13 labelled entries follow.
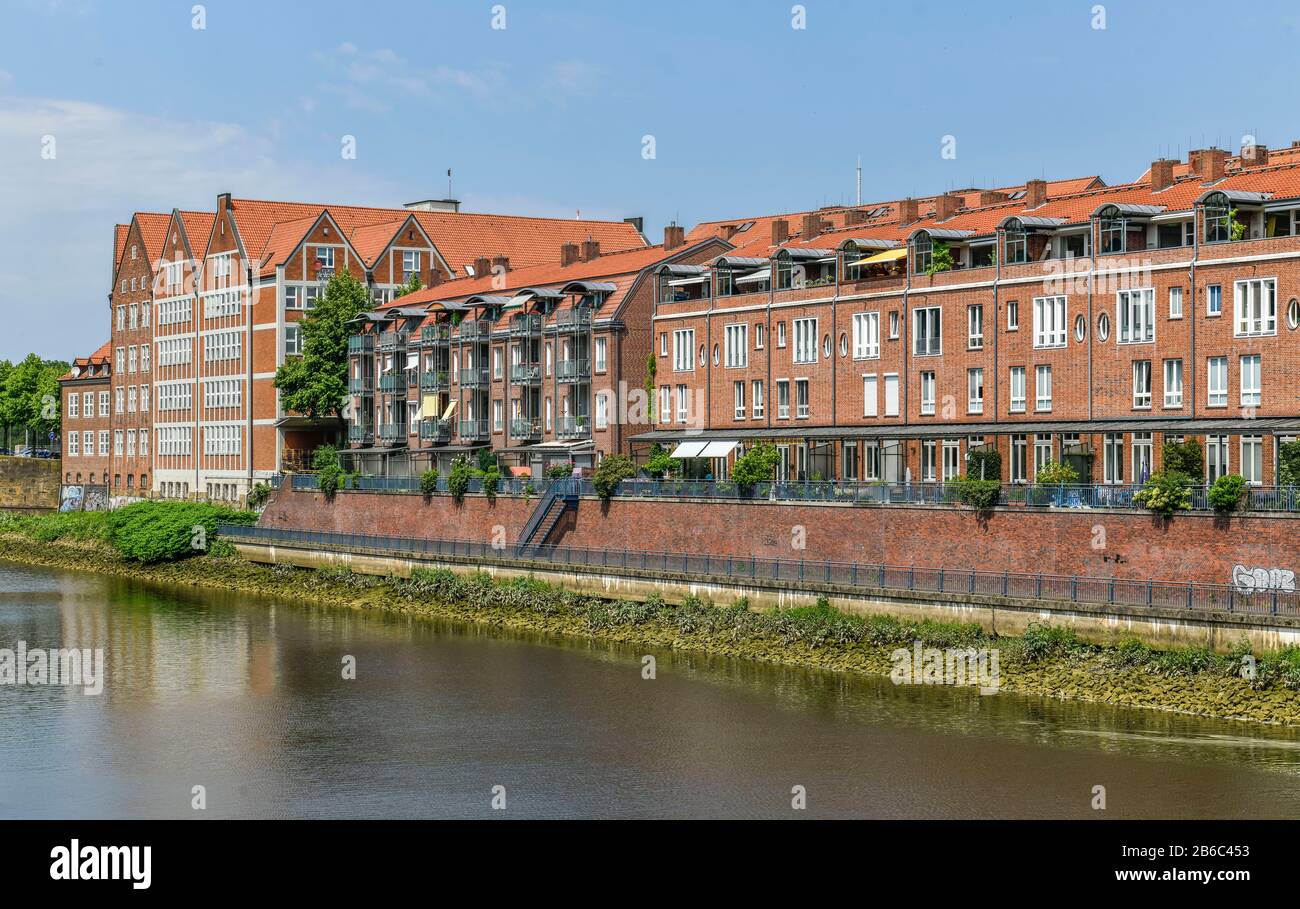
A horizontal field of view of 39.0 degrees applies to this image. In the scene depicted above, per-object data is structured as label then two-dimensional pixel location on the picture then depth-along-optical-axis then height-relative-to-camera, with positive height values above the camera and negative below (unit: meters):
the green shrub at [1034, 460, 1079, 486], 56.00 +0.22
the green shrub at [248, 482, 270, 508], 97.38 -0.30
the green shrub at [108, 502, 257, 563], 91.69 -1.99
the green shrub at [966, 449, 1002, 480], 59.69 +0.58
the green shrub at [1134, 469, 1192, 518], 49.62 -0.35
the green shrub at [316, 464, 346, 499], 90.00 +0.50
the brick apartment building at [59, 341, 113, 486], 126.69 +5.04
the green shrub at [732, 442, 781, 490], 65.19 +0.62
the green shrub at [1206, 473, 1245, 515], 48.31 -0.33
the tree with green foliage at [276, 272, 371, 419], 100.56 +7.55
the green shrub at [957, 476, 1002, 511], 54.94 -0.30
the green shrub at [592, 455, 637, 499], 70.38 +0.48
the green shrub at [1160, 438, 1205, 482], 53.47 +0.64
